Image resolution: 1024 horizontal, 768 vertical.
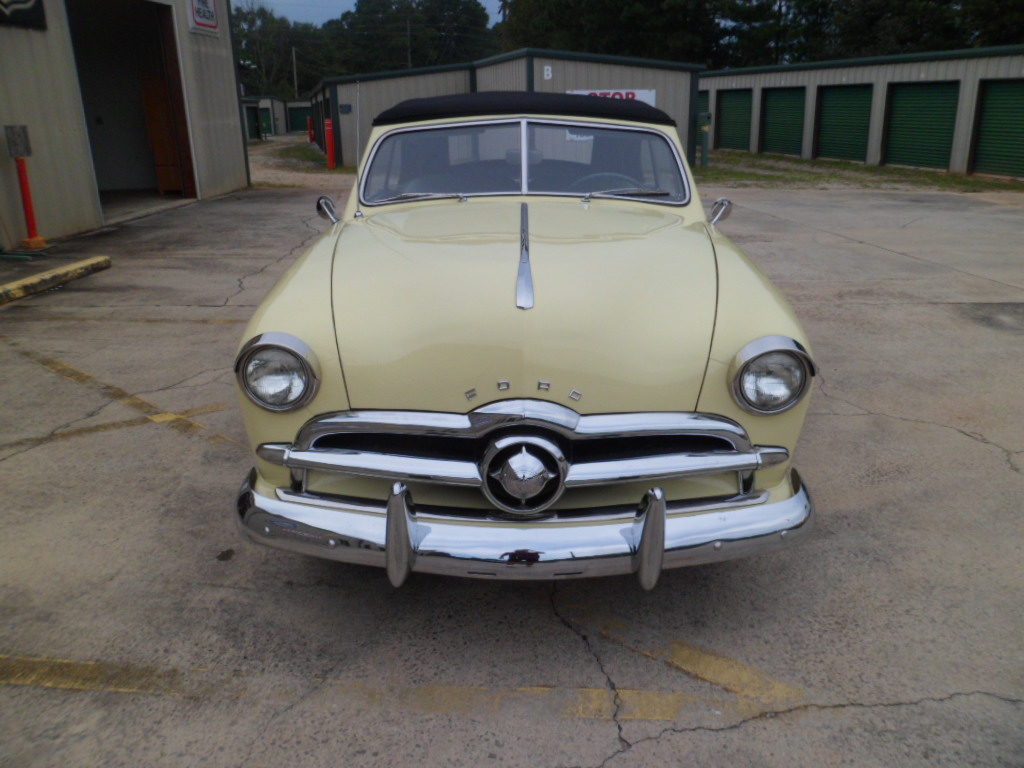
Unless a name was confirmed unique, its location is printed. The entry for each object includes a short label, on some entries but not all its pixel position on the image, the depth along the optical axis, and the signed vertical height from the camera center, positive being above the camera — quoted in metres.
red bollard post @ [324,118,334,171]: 22.11 -0.24
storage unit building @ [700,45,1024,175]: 18.25 +0.25
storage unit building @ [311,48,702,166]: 19.83 +1.07
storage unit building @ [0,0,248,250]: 10.02 +0.39
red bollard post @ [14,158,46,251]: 8.75 -0.83
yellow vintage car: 2.30 -0.80
